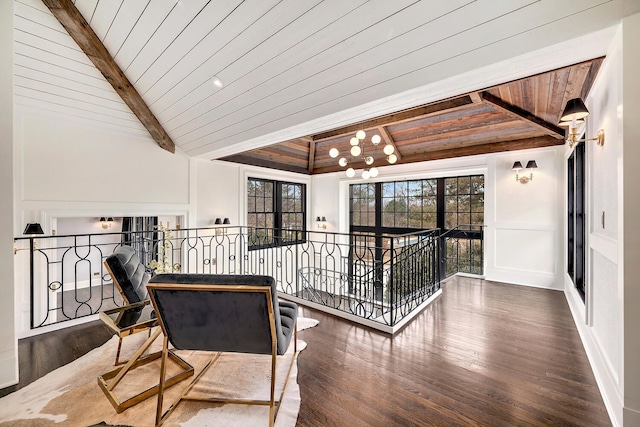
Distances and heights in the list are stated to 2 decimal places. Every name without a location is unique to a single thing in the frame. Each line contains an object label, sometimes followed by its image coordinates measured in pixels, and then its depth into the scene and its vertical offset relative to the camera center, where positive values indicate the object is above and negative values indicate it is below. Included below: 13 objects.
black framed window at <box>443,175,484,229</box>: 5.24 +0.27
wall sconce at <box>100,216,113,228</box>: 5.94 -0.17
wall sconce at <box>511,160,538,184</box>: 4.53 +0.72
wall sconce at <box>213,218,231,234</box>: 5.26 -0.15
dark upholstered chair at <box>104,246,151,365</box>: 2.08 -0.51
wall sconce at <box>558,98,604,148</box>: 1.95 +0.74
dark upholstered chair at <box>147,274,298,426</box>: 1.52 -0.60
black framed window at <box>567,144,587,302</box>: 3.04 -0.01
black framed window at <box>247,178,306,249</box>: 6.29 +0.15
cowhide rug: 1.65 -1.28
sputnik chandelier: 3.78 +0.92
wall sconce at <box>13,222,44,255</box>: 3.18 -0.19
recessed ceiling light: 2.77 +1.40
